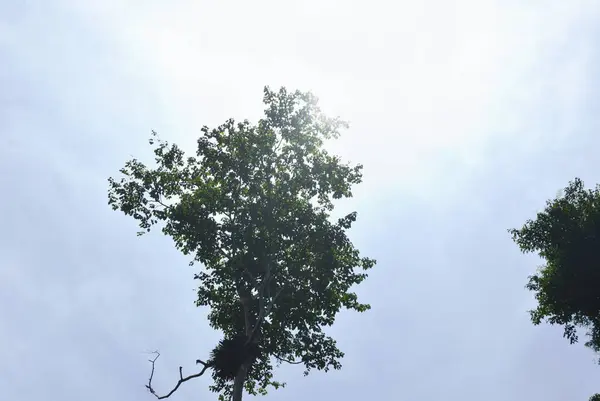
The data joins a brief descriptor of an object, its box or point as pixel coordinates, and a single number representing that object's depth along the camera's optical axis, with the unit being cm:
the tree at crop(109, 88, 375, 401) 2352
